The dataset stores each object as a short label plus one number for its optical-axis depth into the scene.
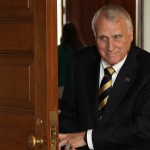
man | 4.24
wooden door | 3.63
